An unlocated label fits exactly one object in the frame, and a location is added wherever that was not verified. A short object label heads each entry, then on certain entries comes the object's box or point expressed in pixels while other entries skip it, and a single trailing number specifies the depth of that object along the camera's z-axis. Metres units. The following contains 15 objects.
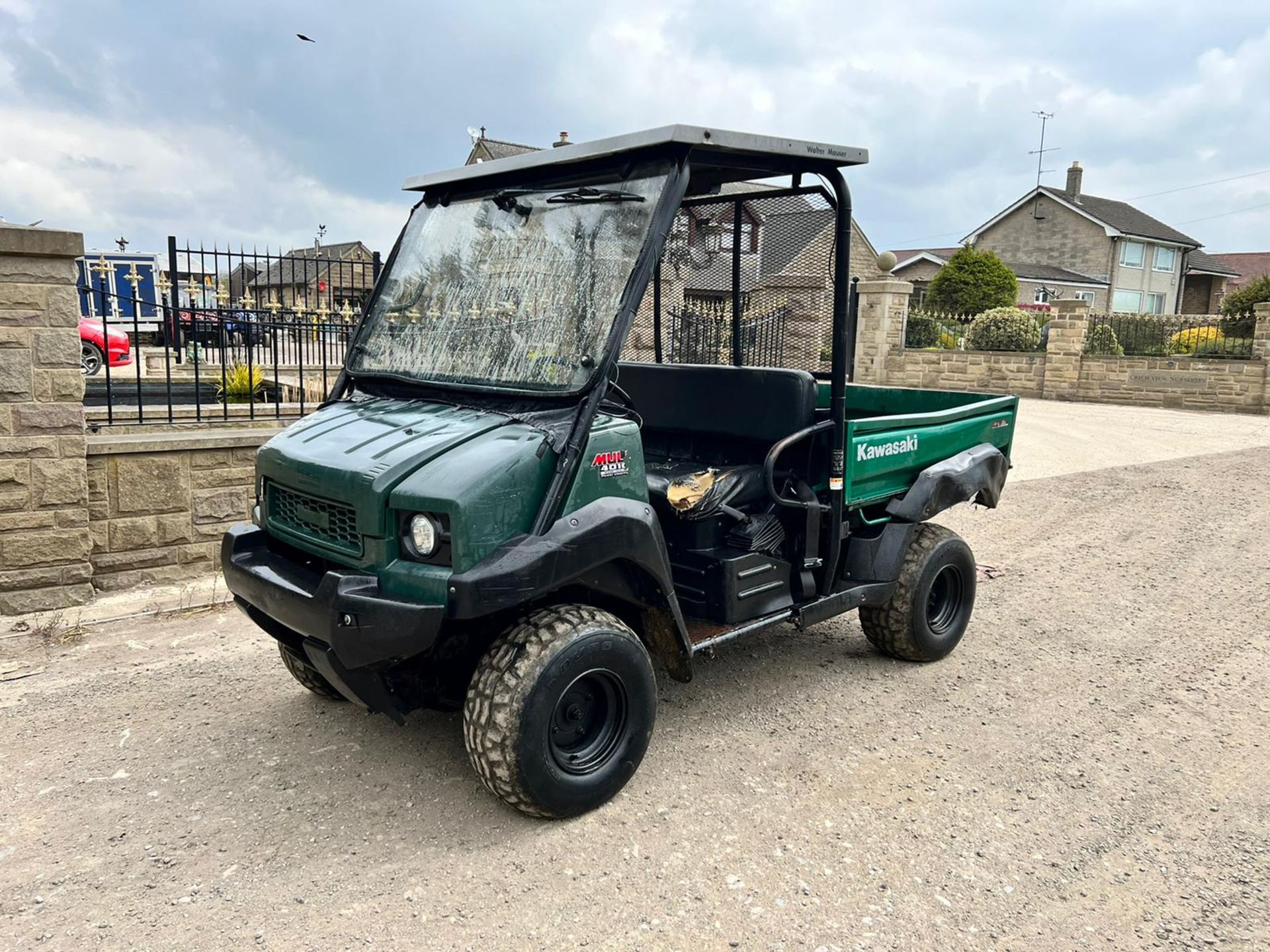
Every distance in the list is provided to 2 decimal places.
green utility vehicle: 3.08
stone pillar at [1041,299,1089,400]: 19.66
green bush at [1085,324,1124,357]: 20.06
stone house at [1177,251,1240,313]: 46.50
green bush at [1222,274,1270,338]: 26.38
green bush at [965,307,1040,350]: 21.12
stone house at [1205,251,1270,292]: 52.06
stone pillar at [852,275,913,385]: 20.34
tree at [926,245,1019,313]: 32.72
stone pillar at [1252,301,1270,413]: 17.88
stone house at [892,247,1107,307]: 39.47
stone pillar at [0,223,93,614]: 5.18
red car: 12.66
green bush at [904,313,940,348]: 22.03
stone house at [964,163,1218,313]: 40.94
